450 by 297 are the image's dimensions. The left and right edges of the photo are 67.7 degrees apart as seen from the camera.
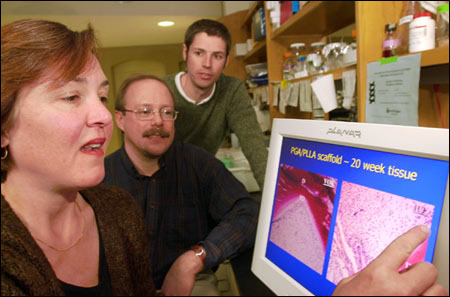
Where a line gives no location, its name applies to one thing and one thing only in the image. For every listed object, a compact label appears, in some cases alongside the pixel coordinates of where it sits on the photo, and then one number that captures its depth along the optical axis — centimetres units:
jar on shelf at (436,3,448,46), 92
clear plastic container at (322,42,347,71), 132
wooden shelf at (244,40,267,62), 246
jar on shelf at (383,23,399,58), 101
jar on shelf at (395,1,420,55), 103
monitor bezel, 42
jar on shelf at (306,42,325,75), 147
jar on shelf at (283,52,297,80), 188
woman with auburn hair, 53
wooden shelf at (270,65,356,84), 118
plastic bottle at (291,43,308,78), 161
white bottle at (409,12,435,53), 91
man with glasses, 126
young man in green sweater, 160
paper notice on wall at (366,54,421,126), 86
